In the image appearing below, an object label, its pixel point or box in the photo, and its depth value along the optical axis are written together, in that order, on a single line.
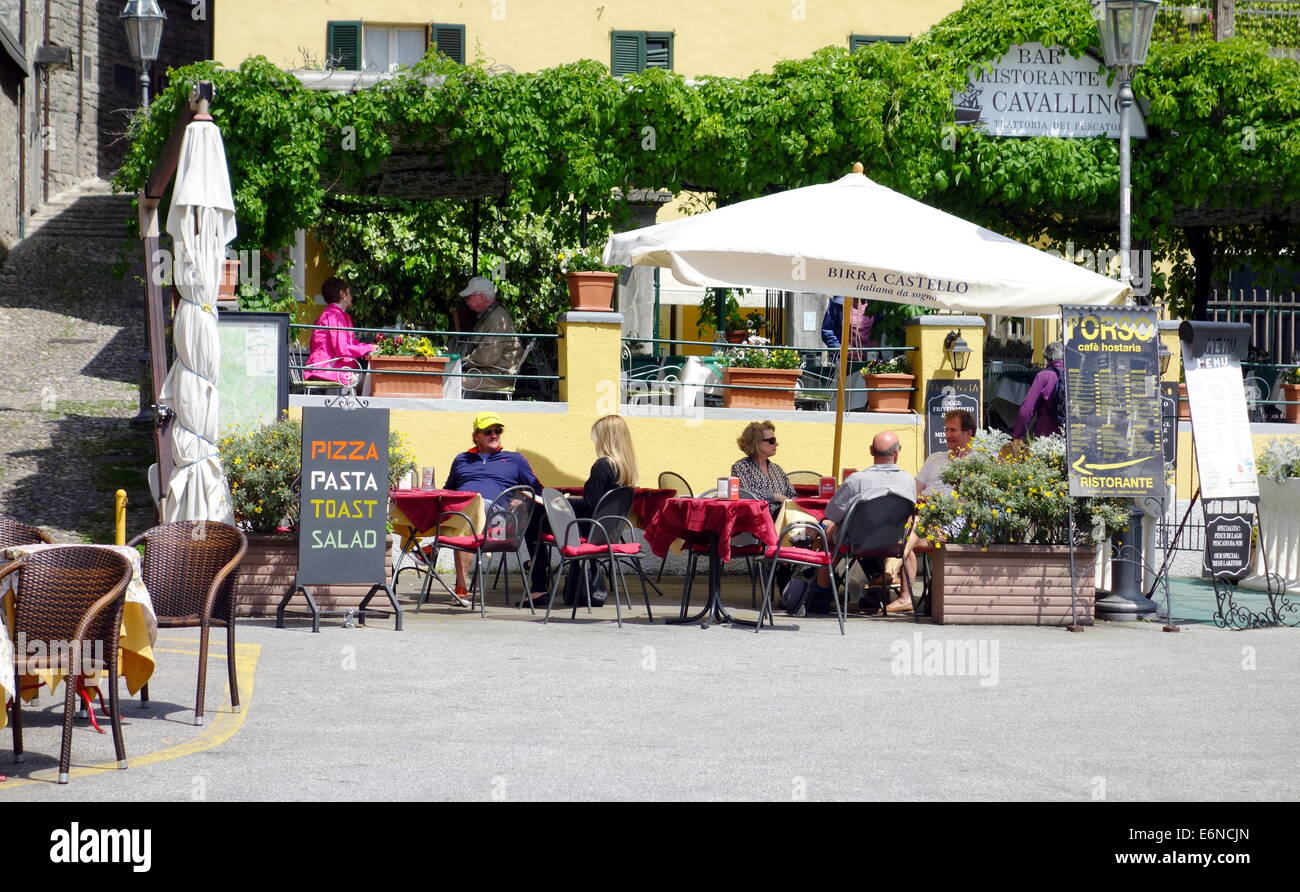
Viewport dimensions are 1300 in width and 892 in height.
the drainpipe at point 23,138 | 27.84
